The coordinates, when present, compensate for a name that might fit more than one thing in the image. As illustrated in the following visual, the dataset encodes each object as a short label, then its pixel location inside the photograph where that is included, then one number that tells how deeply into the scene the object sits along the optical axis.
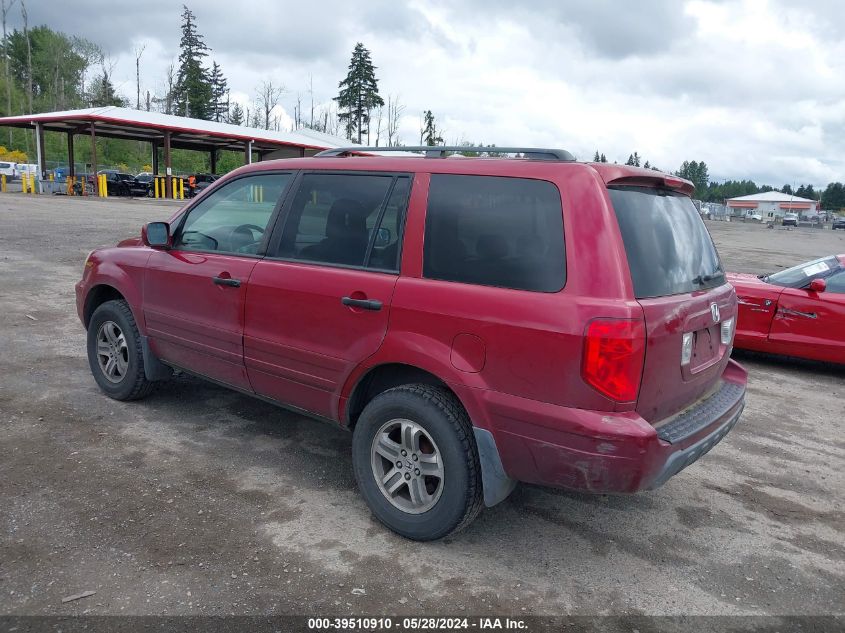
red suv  2.68
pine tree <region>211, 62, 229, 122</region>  85.44
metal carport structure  32.31
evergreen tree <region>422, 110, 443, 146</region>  85.15
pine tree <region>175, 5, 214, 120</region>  79.25
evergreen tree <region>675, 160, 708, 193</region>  164.98
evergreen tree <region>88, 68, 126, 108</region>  77.06
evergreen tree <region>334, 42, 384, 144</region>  81.62
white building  133.25
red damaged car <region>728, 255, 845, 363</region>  6.55
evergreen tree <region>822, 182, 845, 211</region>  141.50
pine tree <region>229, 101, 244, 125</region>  89.44
